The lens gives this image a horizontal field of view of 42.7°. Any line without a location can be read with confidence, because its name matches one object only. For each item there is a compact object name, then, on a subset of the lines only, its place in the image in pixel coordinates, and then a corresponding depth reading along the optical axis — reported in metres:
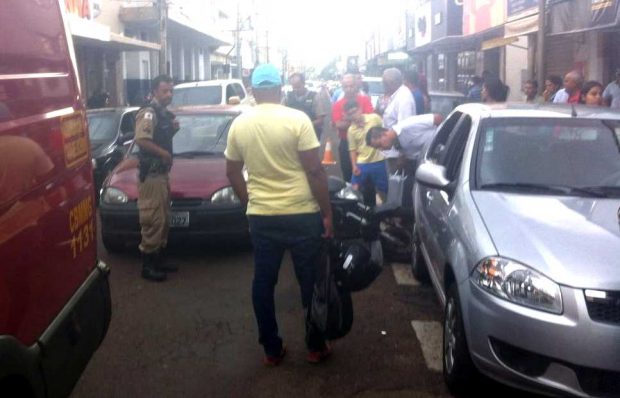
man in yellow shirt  4.56
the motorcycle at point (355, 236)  4.75
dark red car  7.57
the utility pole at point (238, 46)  46.03
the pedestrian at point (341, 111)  9.66
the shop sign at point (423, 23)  33.91
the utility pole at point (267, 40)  77.90
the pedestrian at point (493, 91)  8.59
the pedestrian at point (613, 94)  12.82
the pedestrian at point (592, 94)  9.52
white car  17.49
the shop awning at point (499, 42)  16.32
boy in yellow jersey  8.23
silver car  3.61
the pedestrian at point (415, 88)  10.73
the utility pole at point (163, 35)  24.81
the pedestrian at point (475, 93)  15.95
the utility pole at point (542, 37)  13.73
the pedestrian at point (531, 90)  13.12
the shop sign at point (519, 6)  18.28
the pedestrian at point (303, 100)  12.45
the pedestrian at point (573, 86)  10.62
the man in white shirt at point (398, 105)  9.59
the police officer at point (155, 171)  6.78
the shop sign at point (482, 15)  22.03
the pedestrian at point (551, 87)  12.30
